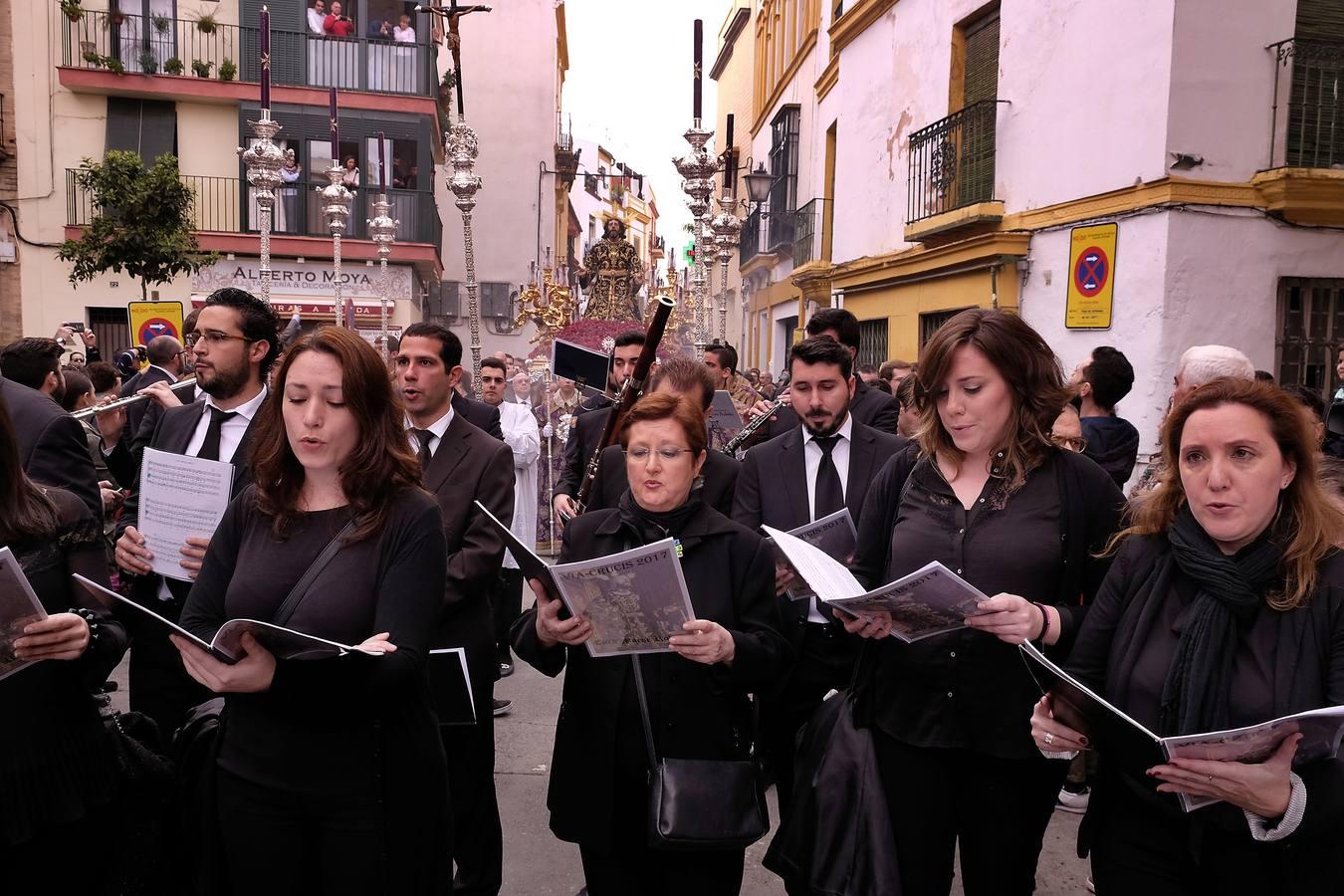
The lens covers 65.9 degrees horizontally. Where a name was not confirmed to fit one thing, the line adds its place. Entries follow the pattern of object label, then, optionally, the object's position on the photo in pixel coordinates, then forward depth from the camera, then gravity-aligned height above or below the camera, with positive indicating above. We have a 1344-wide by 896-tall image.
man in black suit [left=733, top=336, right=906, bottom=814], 4.28 -0.38
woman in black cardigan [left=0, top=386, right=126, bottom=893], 2.53 -0.87
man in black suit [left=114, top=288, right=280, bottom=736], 3.77 -0.22
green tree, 16.41 +2.32
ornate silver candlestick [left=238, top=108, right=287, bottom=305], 9.04 +1.80
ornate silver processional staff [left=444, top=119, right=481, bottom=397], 9.34 +1.88
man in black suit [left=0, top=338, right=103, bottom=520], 3.25 -0.25
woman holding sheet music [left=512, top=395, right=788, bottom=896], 2.93 -0.89
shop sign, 24.08 +2.19
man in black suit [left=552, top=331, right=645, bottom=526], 6.04 -0.42
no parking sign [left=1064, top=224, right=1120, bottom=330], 9.45 +1.00
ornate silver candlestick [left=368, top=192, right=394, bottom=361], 12.48 +1.75
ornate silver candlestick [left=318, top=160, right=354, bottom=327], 12.19 +2.06
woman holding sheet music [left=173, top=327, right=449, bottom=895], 2.49 -0.65
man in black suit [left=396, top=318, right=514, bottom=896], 3.75 -0.66
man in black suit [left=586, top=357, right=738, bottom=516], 4.56 -0.43
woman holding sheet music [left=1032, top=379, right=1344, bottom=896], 2.12 -0.57
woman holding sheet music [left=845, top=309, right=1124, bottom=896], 2.76 -0.55
